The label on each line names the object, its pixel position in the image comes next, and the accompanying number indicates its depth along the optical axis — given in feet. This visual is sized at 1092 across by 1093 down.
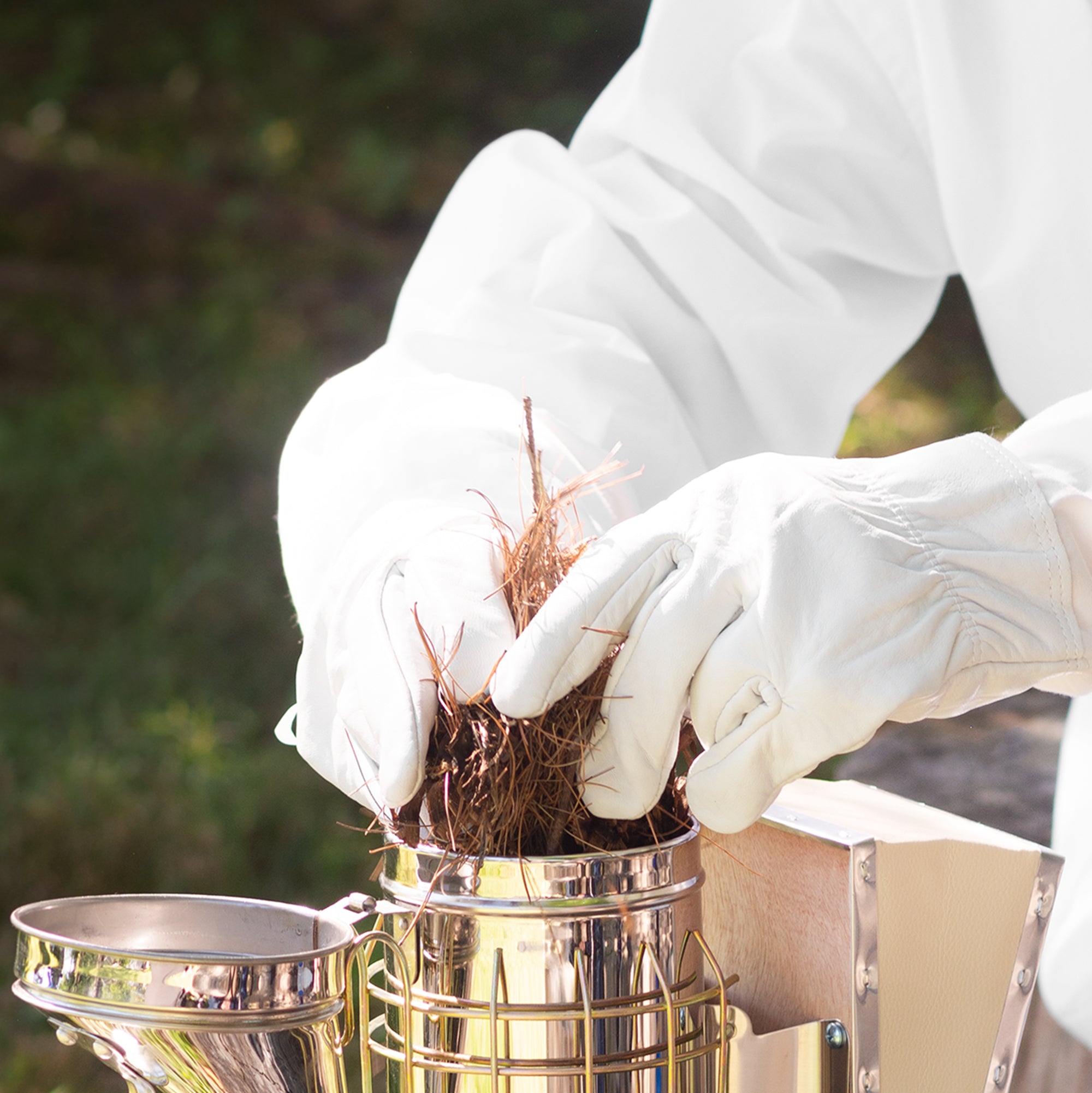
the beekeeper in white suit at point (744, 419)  5.18
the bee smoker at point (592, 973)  5.04
